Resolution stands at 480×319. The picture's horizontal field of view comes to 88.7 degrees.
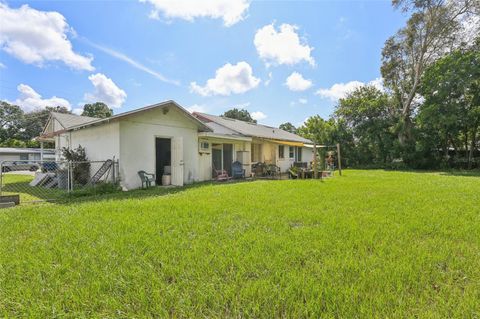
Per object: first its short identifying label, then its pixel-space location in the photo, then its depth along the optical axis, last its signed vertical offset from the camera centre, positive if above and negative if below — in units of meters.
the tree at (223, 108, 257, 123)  63.78 +13.02
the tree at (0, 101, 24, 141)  51.00 +9.91
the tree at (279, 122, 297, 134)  65.29 +9.88
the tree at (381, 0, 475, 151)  21.64 +11.19
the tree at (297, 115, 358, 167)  27.95 +2.63
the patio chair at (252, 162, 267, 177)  16.89 -0.40
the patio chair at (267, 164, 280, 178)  17.13 -0.50
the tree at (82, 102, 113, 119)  53.63 +12.49
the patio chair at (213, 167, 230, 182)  14.38 -0.66
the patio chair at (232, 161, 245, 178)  15.38 -0.40
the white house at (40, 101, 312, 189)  10.85 +1.26
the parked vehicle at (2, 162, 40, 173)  22.03 -0.19
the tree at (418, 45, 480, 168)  19.50 +5.69
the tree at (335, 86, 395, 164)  26.11 +4.25
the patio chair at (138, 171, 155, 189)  11.23 -0.60
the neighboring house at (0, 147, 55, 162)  34.37 +1.93
